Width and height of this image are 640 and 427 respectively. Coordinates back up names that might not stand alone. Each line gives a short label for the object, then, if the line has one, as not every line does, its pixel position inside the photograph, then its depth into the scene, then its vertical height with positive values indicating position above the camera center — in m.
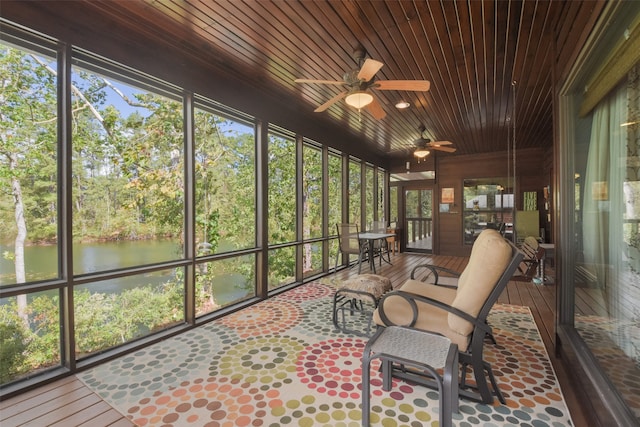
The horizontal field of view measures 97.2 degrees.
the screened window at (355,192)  6.62 +0.51
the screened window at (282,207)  4.44 +0.12
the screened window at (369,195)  7.36 +0.49
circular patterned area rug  1.73 -1.24
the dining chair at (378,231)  5.98 -0.39
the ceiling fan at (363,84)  2.52 +1.24
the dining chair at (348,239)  5.34 -0.49
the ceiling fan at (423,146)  4.98 +1.20
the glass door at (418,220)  8.50 -0.21
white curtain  1.79 +0.17
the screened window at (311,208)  5.22 +0.12
